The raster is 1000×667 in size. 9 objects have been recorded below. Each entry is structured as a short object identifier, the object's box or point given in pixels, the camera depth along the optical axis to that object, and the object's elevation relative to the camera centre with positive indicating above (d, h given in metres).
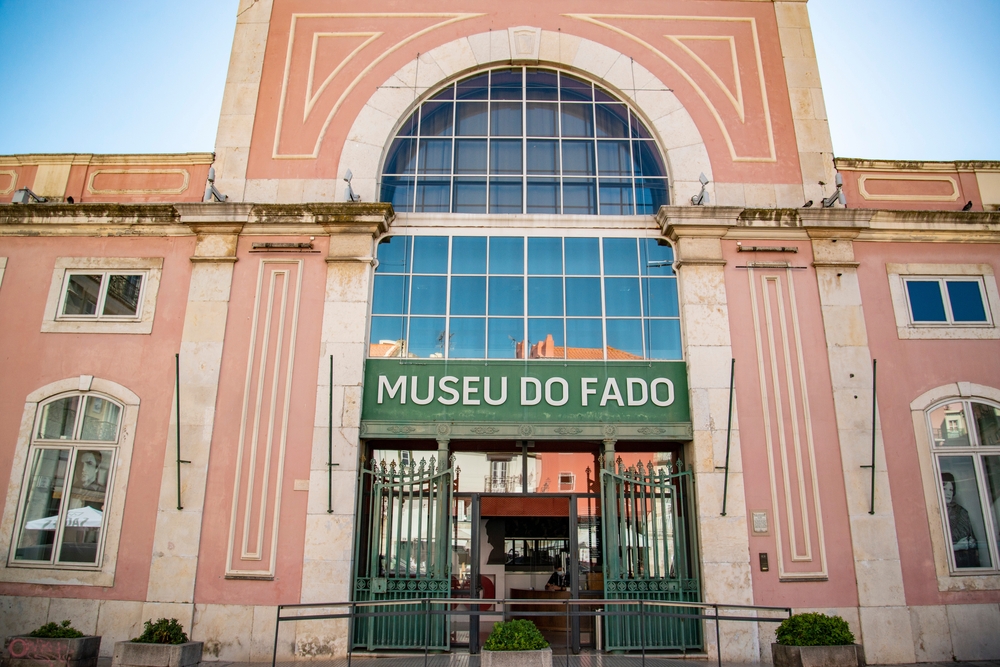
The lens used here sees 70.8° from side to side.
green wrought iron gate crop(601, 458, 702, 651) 12.30 +0.20
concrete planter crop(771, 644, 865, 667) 10.00 -1.27
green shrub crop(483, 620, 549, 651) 9.86 -1.03
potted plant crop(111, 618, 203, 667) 10.48 -1.28
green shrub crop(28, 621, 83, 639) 10.66 -1.07
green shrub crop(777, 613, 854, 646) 10.21 -0.95
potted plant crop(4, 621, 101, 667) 10.40 -1.27
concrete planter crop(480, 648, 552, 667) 9.70 -1.29
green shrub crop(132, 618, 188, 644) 10.74 -1.08
